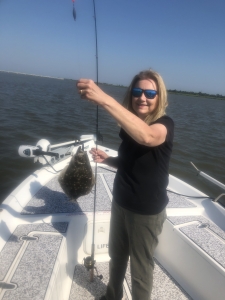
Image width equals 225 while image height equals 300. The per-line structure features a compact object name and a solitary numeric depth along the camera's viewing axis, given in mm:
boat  2236
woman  1763
